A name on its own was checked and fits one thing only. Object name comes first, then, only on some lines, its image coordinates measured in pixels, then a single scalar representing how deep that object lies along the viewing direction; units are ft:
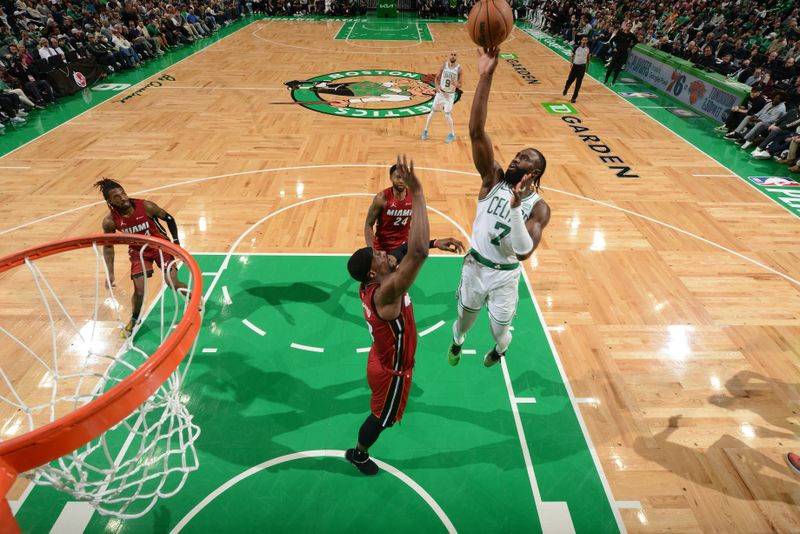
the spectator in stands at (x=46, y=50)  39.45
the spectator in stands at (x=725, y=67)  41.55
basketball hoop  6.24
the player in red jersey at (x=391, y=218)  14.83
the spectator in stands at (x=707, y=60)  40.96
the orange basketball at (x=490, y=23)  12.46
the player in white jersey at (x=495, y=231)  11.32
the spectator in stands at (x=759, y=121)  31.55
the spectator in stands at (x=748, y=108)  32.94
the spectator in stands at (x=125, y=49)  48.57
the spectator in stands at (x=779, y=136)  30.55
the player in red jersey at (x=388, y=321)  8.43
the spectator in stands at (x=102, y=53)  45.39
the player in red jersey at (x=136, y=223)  14.06
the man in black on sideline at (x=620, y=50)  44.70
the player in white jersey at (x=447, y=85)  29.96
